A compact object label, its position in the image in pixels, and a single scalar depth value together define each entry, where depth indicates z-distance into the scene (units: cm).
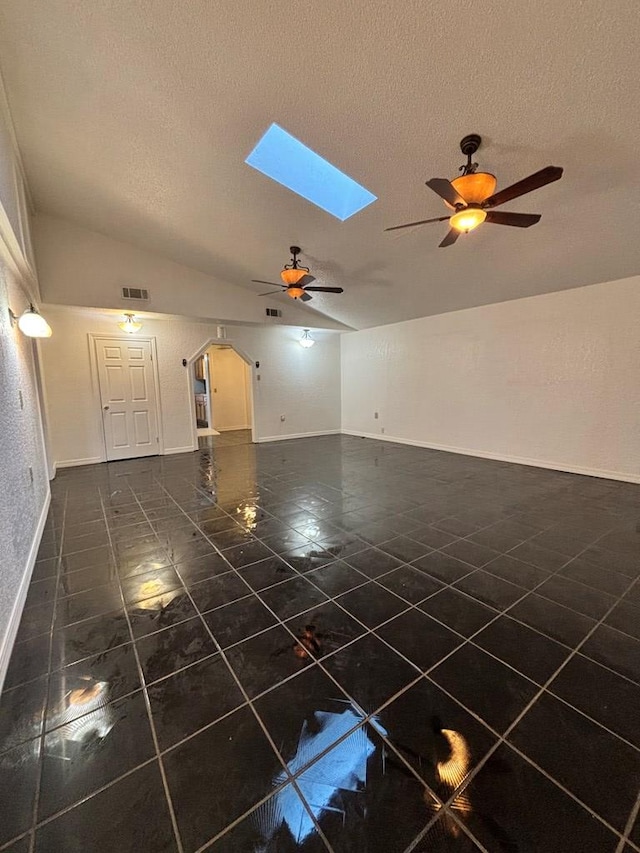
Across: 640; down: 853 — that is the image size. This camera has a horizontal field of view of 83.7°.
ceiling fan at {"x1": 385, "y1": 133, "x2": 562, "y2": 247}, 225
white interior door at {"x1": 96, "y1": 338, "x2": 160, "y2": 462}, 572
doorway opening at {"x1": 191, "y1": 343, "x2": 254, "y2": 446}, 910
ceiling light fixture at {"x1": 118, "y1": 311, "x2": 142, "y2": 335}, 554
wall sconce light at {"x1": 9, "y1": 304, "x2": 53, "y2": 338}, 298
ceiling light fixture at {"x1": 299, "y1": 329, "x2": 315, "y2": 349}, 752
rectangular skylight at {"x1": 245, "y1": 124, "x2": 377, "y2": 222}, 318
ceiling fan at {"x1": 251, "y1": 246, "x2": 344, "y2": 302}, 419
